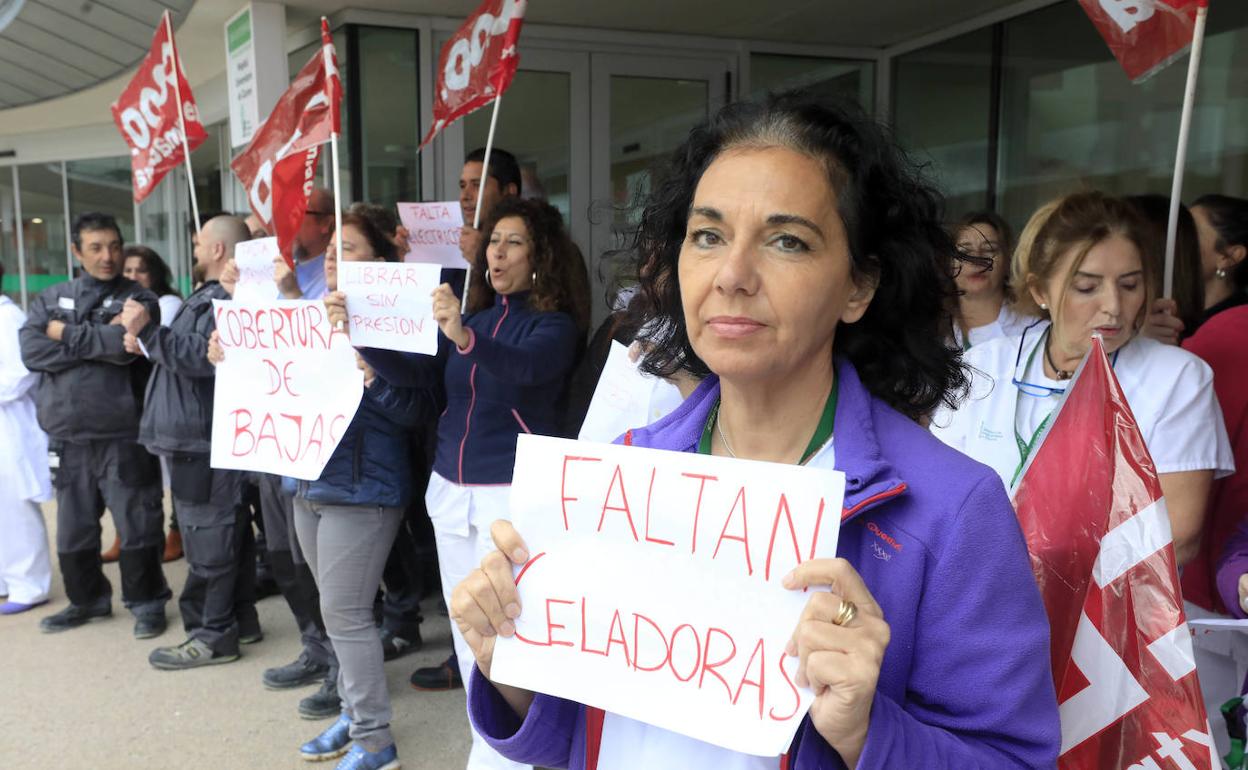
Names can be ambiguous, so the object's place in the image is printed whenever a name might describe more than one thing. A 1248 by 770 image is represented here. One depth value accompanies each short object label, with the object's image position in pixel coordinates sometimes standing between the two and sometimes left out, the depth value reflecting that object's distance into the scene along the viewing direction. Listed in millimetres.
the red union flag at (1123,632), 1450
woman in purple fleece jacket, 1115
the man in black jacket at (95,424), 5230
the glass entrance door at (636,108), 7820
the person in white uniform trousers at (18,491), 5824
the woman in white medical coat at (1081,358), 2156
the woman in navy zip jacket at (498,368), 3328
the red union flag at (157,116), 4734
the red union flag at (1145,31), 2811
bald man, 4539
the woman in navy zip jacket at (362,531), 3418
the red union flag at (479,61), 4082
